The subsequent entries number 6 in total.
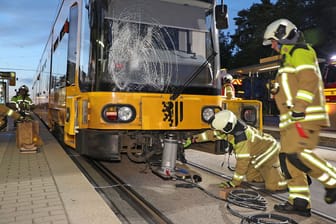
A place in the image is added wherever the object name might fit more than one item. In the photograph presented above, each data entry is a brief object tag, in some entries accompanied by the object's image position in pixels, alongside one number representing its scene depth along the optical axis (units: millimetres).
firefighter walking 4277
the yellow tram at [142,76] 5750
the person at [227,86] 9813
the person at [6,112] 8959
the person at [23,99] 14573
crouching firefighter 5391
